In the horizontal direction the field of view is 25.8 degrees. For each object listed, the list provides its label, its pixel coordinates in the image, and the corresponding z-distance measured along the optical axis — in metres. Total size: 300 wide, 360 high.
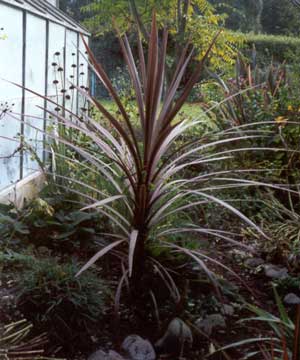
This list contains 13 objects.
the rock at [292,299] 3.61
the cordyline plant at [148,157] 3.10
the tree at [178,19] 11.76
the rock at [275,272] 3.97
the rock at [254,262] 4.21
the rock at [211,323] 3.20
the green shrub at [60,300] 2.95
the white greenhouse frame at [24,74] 4.99
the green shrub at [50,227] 3.91
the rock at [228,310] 3.42
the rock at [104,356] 2.80
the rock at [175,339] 3.02
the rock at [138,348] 2.93
